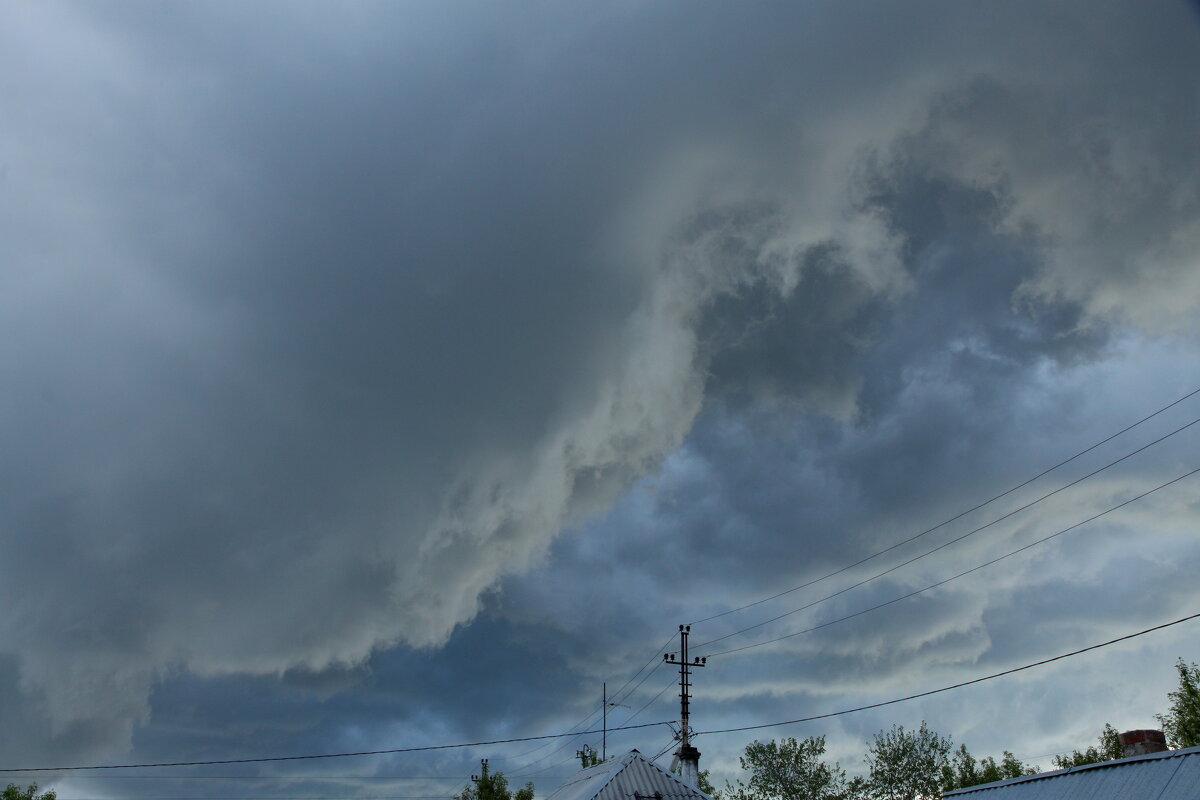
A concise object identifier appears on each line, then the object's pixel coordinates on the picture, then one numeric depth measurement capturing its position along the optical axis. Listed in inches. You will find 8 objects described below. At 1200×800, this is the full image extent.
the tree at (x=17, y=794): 3747.5
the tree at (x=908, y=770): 2674.7
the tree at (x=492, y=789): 3230.8
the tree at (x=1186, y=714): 2300.7
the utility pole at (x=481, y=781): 3238.7
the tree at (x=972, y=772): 2746.1
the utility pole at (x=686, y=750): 1760.6
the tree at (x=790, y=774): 2637.8
